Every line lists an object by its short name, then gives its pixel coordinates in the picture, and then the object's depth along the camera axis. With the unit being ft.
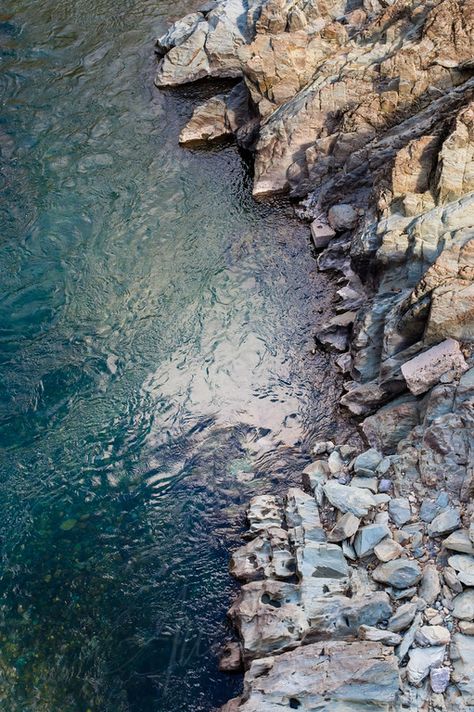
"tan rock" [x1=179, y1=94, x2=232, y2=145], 76.43
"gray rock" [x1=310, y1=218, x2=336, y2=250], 63.05
